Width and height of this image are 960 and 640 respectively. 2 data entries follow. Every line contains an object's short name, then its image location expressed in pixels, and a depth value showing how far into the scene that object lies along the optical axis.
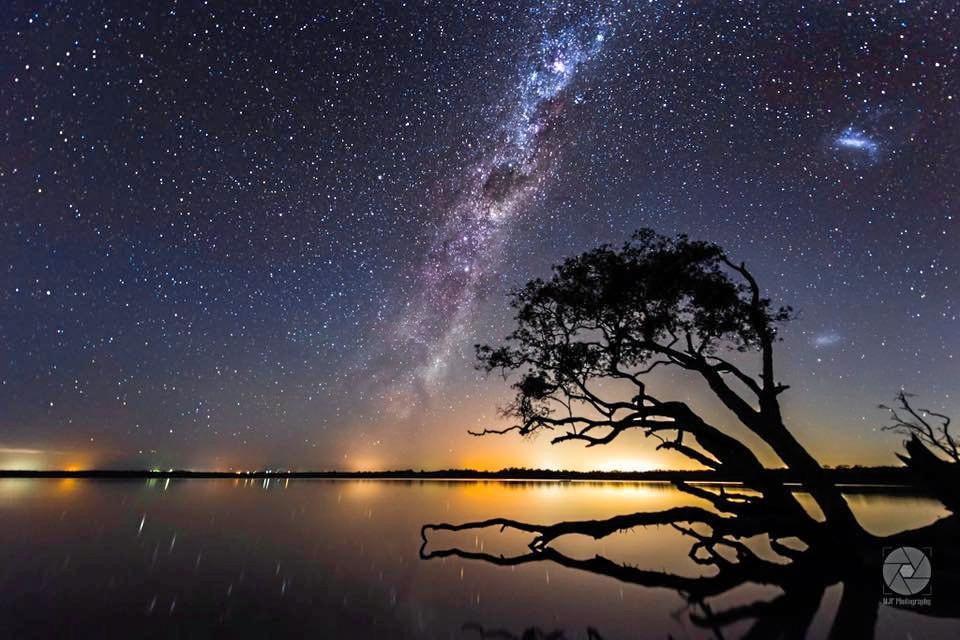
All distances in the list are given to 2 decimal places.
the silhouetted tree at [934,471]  11.81
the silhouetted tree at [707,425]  11.66
